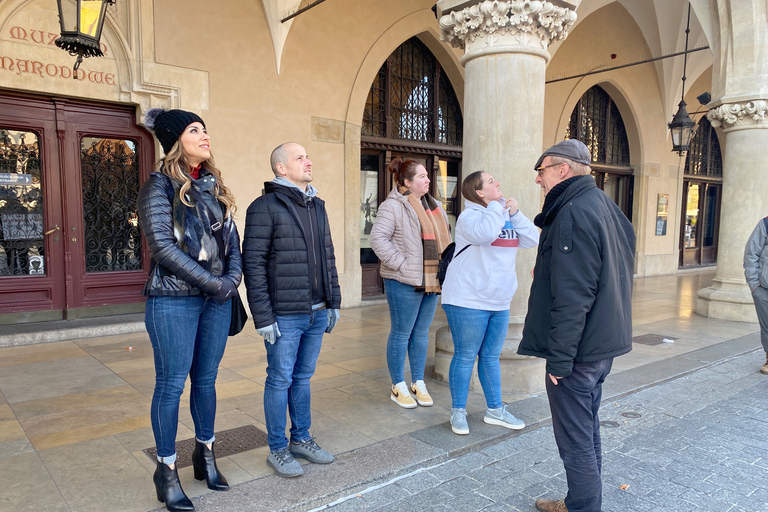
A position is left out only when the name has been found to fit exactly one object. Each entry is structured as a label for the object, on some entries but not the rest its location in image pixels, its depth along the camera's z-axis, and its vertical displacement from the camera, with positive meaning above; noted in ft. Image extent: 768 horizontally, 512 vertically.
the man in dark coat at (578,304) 8.10 -1.39
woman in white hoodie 11.83 -1.52
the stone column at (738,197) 26.89 +0.95
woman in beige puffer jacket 13.56 -1.65
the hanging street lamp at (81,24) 15.79 +5.33
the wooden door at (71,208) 21.56 -0.07
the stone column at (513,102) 15.01 +3.07
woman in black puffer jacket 8.50 -1.00
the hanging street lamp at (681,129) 33.94 +5.38
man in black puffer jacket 9.76 -1.47
